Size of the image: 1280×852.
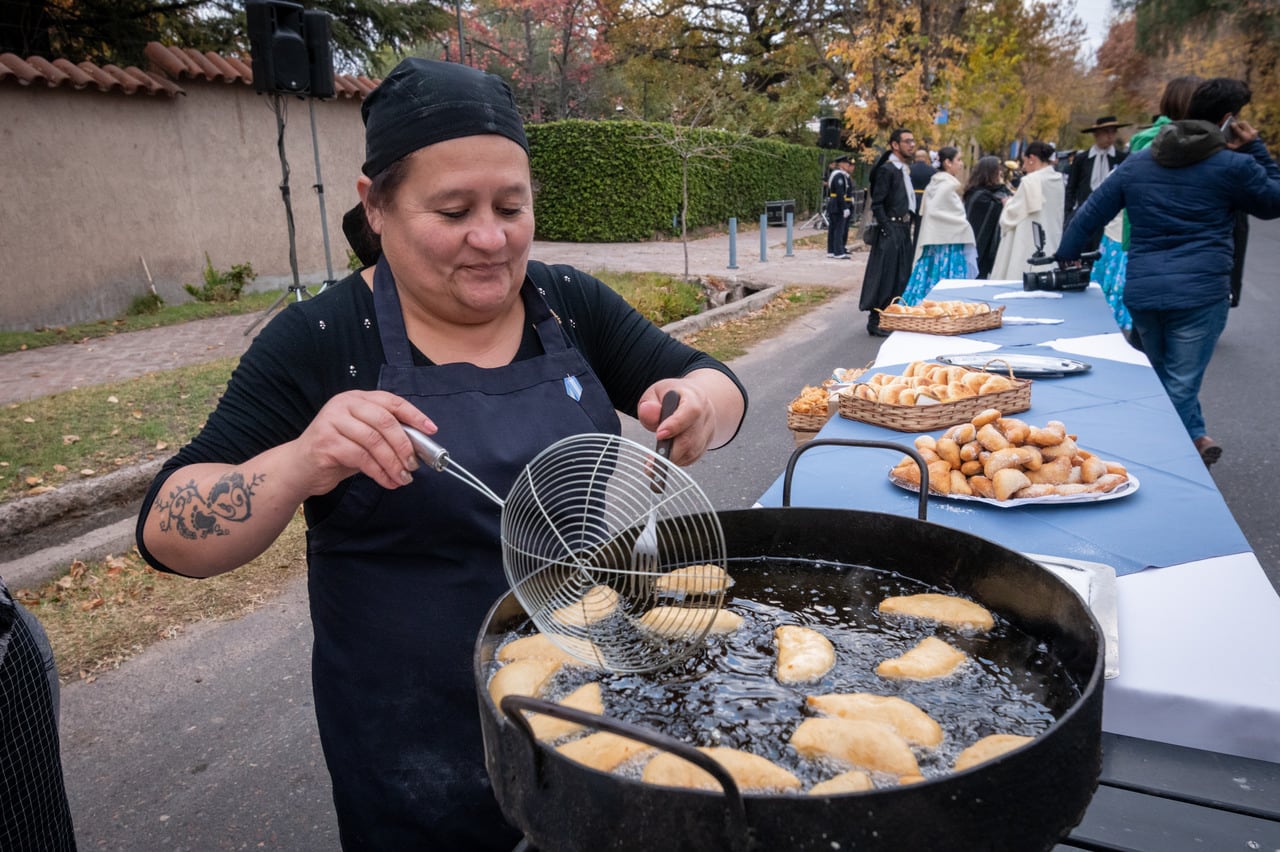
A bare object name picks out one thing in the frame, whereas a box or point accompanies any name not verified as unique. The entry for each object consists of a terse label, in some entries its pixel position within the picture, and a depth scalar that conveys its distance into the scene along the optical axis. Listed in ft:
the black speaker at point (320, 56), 26.48
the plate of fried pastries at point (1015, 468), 7.07
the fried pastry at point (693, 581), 4.90
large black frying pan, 2.68
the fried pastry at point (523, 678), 3.95
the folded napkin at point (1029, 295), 17.47
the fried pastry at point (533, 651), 4.23
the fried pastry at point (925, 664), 4.12
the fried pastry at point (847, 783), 3.24
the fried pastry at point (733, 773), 3.20
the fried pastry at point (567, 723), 3.76
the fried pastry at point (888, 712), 3.60
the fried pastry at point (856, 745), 3.39
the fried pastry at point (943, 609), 4.56
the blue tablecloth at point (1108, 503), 6.23
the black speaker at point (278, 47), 24.71
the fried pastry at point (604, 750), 3.45
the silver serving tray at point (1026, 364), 11.05
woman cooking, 4.55
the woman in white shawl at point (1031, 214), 25.27
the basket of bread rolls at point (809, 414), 11.70
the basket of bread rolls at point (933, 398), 9.25
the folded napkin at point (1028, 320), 14.85
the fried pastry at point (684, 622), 4.50
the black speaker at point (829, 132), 73.65
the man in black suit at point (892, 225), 29.22
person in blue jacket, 13.85
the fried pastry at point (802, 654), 4.14
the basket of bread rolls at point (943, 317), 14.10
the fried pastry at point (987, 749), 3.33
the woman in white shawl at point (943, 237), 25.72
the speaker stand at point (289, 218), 27.22
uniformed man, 52.11
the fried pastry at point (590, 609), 4.46
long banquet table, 4.55
